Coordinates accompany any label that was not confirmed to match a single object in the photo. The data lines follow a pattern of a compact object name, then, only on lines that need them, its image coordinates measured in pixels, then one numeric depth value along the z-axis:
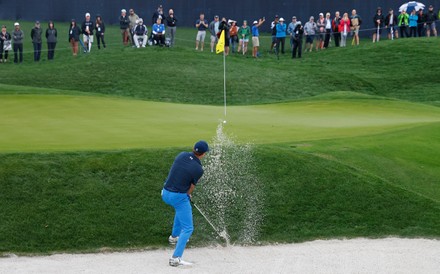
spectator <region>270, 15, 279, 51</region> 47.69
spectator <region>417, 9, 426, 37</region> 49.50
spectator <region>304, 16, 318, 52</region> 48.24
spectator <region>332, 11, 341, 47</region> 48.28
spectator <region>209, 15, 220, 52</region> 47.12
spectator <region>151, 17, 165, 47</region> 45.41
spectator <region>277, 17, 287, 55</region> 47.16
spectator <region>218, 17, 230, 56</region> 46.20
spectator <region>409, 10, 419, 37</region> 49.21
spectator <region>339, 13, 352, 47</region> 48.16
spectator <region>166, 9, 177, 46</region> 46.22
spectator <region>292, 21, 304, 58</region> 46.91
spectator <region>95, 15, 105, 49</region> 46.50
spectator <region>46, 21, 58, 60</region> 45.80
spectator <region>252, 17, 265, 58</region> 46.97
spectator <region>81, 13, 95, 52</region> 46.19
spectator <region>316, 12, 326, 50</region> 48.28
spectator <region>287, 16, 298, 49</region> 47.54
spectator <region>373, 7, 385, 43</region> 49.62
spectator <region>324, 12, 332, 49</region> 48.41
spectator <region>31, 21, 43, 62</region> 45.78
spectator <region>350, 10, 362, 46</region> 48.44
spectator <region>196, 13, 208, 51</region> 46.64
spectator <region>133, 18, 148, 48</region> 45.44
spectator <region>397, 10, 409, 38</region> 49.41
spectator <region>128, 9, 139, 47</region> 47.19
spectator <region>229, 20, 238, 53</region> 46.94
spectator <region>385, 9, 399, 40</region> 49.91
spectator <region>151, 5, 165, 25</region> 46.16
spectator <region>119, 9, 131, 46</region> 46.69
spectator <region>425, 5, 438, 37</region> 49.24
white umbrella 50.06
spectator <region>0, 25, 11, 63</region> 45.16
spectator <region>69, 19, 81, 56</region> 45.47
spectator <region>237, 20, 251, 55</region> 47.06
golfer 17.09
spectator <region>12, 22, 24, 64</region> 45.06
